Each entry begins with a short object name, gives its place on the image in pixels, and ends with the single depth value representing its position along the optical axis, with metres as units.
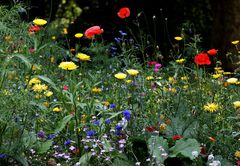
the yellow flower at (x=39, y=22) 5.03
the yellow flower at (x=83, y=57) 5.17
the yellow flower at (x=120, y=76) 4.92
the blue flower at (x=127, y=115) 4.37
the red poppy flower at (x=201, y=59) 5.14
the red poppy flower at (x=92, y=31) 5.49
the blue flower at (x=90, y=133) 4.40
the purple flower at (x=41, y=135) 4.57
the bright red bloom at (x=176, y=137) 4.32
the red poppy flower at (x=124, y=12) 6.58
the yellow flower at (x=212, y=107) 4.67
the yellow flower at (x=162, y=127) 4.67
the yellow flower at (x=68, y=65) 4.64
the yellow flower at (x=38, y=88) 5.09
